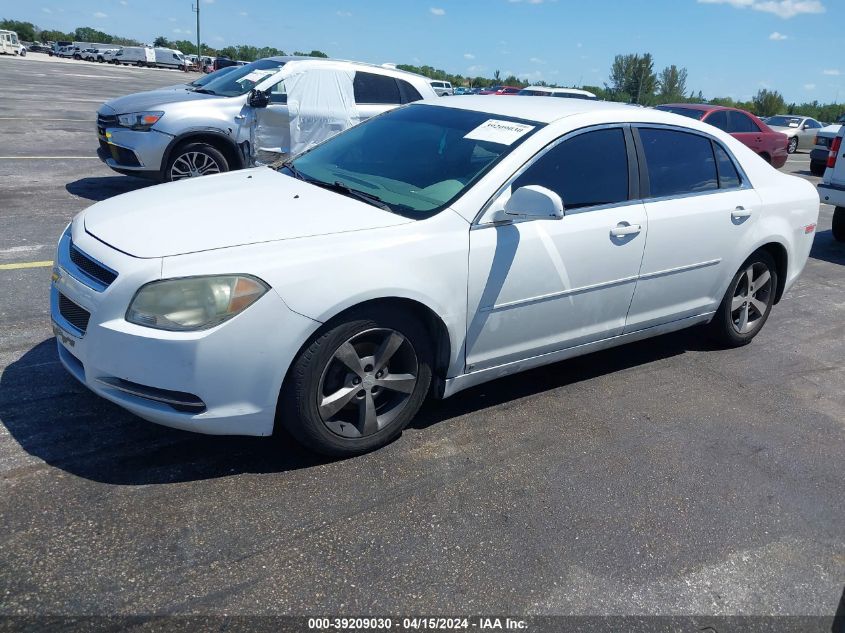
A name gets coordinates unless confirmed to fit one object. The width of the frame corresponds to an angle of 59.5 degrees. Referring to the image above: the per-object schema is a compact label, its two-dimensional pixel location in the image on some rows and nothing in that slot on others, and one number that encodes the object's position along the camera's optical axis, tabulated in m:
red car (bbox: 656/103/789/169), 15.89
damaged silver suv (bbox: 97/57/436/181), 8.41
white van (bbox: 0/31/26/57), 60.03
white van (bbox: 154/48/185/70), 74.12
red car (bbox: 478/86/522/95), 28.69
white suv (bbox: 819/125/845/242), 9.19
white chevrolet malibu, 2.98
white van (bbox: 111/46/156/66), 72.38
